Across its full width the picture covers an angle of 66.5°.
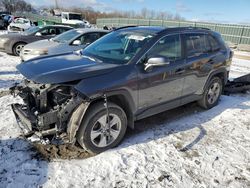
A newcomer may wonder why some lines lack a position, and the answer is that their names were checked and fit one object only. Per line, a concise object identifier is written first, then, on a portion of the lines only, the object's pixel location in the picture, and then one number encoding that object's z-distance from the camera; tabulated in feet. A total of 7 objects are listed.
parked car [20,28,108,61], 21.61
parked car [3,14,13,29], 66.85
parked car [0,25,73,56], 28.22
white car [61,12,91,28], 85.01
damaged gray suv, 8.61
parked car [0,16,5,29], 63.89
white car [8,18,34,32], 50.36
